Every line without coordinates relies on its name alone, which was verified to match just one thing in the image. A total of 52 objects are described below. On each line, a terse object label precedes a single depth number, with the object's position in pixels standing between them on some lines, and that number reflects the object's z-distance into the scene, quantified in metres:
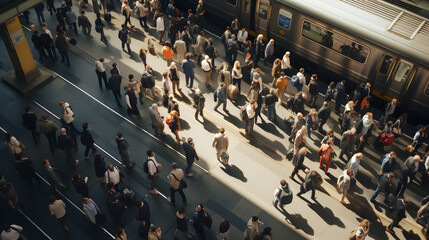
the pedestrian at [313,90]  17.14
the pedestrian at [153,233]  11.96
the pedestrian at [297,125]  15.69
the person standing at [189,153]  14.41
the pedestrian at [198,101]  16.57
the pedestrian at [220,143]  15.06
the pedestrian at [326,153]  14.92
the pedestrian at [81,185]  13.42
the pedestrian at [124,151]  14.73
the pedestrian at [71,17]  20.45
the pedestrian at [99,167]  14.01
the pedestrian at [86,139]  14.83
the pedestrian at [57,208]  12.68
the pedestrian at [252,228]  12.40
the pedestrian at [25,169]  14.00
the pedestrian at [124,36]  19.50
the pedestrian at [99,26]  20.34
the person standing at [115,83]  17.05
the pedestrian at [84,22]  20.34
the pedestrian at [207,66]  17.98
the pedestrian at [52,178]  13.79
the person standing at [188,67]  17.88
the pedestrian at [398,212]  13.30
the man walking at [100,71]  17.66
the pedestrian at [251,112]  15.89
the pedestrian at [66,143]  14.71
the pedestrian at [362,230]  12.54
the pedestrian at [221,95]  16.89
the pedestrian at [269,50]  18.77
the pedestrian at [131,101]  16.42
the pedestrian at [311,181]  13.99
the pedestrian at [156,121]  15.72
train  15.78
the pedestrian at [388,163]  14.48
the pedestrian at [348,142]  15.17
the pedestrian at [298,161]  14.52
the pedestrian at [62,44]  18.72
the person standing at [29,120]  15.48
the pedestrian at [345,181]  13.93
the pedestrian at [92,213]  12.74
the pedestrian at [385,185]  14.01
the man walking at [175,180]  13.48
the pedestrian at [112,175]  13.60
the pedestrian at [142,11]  20.80
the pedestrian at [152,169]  13.96
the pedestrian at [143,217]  12.67
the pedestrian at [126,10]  20.71
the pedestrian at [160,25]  19.94
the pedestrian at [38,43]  18.81
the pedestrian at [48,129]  15.10
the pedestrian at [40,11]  20.97
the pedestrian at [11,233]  12.21
